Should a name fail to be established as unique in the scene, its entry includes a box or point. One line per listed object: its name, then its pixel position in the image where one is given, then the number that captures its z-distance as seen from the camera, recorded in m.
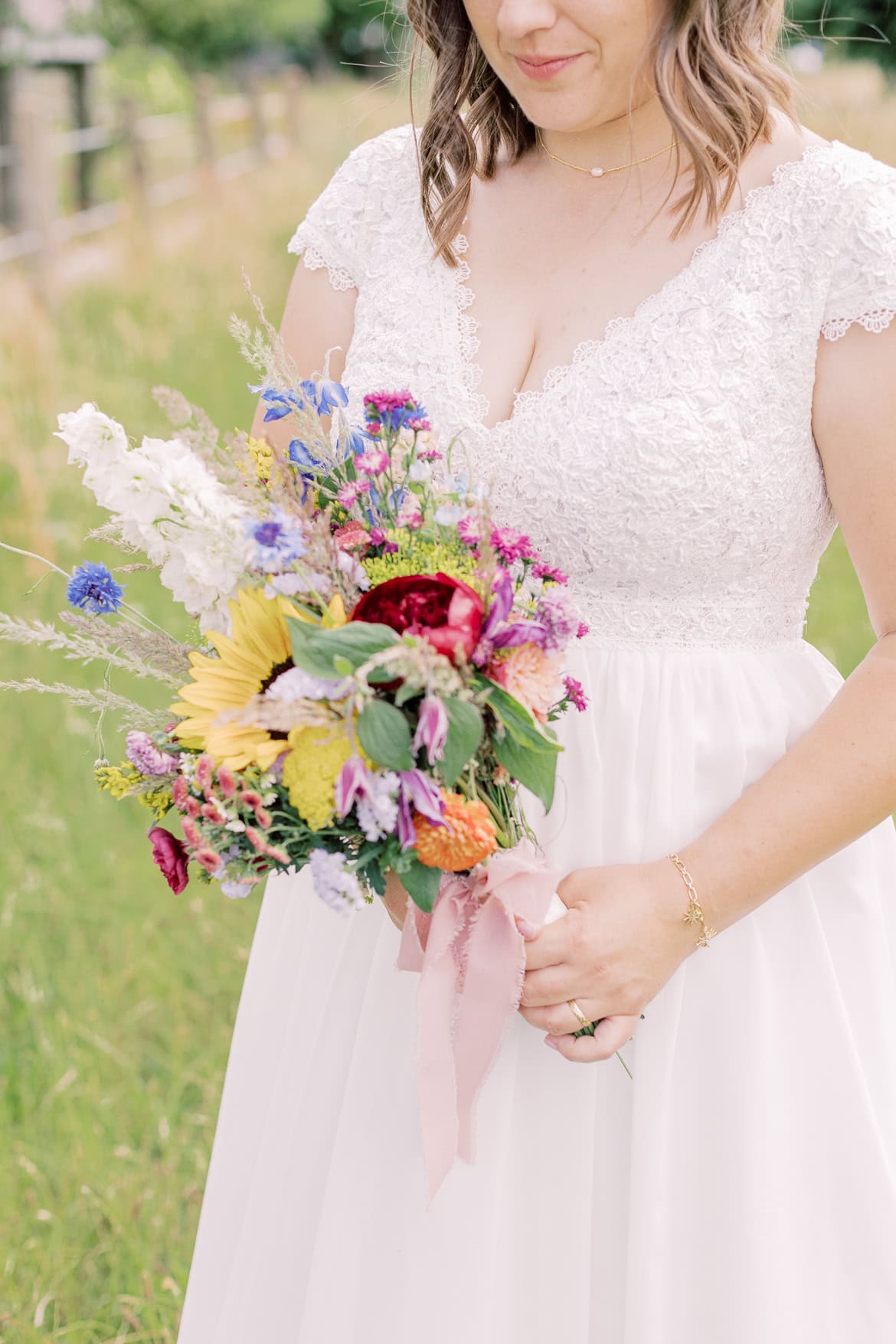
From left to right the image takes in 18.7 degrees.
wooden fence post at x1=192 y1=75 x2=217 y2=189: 14.27
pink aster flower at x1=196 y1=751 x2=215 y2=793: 1.57
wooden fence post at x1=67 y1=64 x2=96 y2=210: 13.33
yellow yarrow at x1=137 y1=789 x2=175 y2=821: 1.65
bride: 1.76
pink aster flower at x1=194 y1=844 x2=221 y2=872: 1.57
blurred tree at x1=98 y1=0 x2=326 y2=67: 17.47
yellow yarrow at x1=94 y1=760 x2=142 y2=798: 1.64
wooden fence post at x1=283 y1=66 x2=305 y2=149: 18.58
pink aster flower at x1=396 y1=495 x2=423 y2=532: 1.60
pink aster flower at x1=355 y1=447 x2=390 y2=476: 1.61
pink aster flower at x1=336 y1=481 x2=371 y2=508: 1.62
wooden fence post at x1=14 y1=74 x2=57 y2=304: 8.86
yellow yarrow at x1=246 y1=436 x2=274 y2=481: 1.64
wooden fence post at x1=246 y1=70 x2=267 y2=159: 17.75
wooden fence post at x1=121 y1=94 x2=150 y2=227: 11.77
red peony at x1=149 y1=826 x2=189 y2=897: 1.65
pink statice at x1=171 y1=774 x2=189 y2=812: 1.59
